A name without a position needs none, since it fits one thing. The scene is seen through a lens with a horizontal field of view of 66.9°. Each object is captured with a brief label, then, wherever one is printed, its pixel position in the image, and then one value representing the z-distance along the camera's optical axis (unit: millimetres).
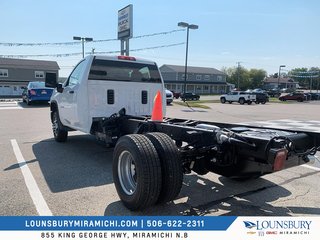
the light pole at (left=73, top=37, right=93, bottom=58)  26875
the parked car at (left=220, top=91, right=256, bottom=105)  29599
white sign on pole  18770
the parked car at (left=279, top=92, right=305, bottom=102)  41254
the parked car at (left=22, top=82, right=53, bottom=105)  16329
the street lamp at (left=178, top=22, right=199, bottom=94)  20294
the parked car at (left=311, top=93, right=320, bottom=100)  48587
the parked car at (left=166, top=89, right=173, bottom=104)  21382
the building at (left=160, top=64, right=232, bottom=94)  60121
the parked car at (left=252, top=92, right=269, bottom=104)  31056
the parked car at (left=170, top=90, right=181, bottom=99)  38438
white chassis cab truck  2668
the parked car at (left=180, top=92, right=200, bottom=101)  34698
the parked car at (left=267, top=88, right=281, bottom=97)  54730
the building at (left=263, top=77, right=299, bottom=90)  98777
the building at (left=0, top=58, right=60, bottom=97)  39554
